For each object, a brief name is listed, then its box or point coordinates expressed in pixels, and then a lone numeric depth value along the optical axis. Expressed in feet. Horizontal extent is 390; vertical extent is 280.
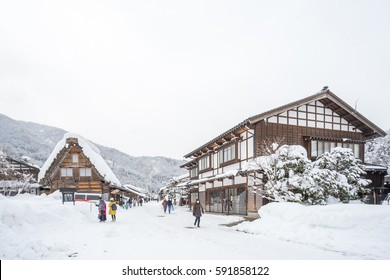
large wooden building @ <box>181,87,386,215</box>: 64.44
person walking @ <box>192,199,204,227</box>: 54.29
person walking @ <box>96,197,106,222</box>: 61.93
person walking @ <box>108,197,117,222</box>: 63.10
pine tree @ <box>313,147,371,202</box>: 52.61
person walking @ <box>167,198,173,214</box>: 101.90
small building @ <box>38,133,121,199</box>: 115.14
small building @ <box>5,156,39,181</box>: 128.57
